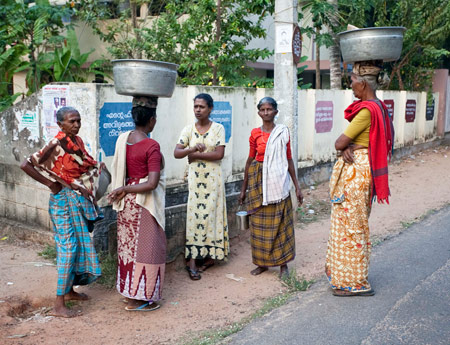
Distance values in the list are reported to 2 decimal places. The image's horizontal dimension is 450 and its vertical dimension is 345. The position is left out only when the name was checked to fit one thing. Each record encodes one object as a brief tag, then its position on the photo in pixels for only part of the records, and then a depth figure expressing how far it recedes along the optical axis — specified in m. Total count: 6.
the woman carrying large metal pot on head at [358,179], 4.28
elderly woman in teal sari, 4.06
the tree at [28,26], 9.86
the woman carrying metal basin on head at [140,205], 4.16
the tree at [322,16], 9.95
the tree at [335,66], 12.45
